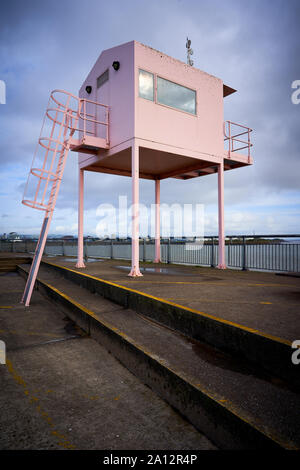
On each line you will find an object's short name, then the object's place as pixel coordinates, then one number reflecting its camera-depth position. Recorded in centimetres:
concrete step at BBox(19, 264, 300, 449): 193
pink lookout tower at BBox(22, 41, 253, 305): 805
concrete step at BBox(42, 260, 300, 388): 259
